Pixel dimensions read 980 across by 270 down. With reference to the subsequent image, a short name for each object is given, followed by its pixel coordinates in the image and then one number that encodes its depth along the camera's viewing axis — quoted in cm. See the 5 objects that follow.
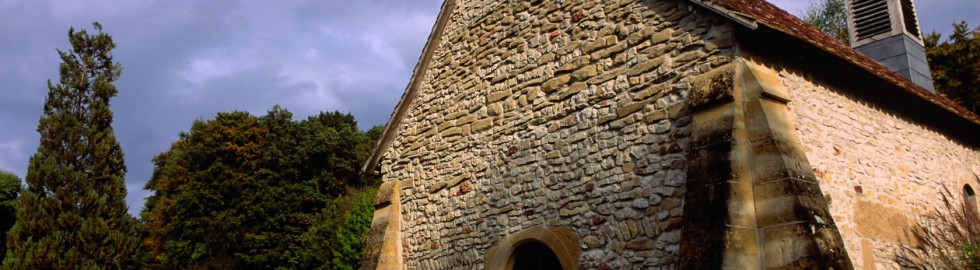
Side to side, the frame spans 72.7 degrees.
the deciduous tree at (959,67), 1664
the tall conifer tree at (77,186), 1391
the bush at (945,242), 725
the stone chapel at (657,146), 587
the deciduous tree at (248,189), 2783
